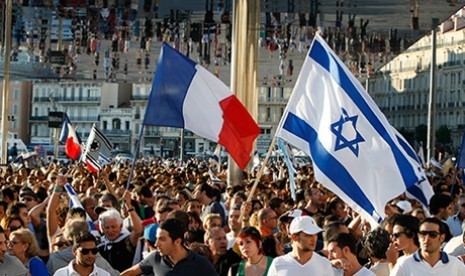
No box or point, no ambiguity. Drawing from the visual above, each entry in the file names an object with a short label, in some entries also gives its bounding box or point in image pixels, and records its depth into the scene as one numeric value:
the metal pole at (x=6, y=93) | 32.35
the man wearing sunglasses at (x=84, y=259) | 8.78
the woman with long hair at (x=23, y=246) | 10.09
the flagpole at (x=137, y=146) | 12.99
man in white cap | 8.88
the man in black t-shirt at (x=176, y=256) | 8.96
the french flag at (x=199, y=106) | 14.44
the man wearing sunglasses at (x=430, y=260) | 9.06
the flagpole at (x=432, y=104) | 40.78
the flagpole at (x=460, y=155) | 15.46
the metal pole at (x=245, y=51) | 23.45
